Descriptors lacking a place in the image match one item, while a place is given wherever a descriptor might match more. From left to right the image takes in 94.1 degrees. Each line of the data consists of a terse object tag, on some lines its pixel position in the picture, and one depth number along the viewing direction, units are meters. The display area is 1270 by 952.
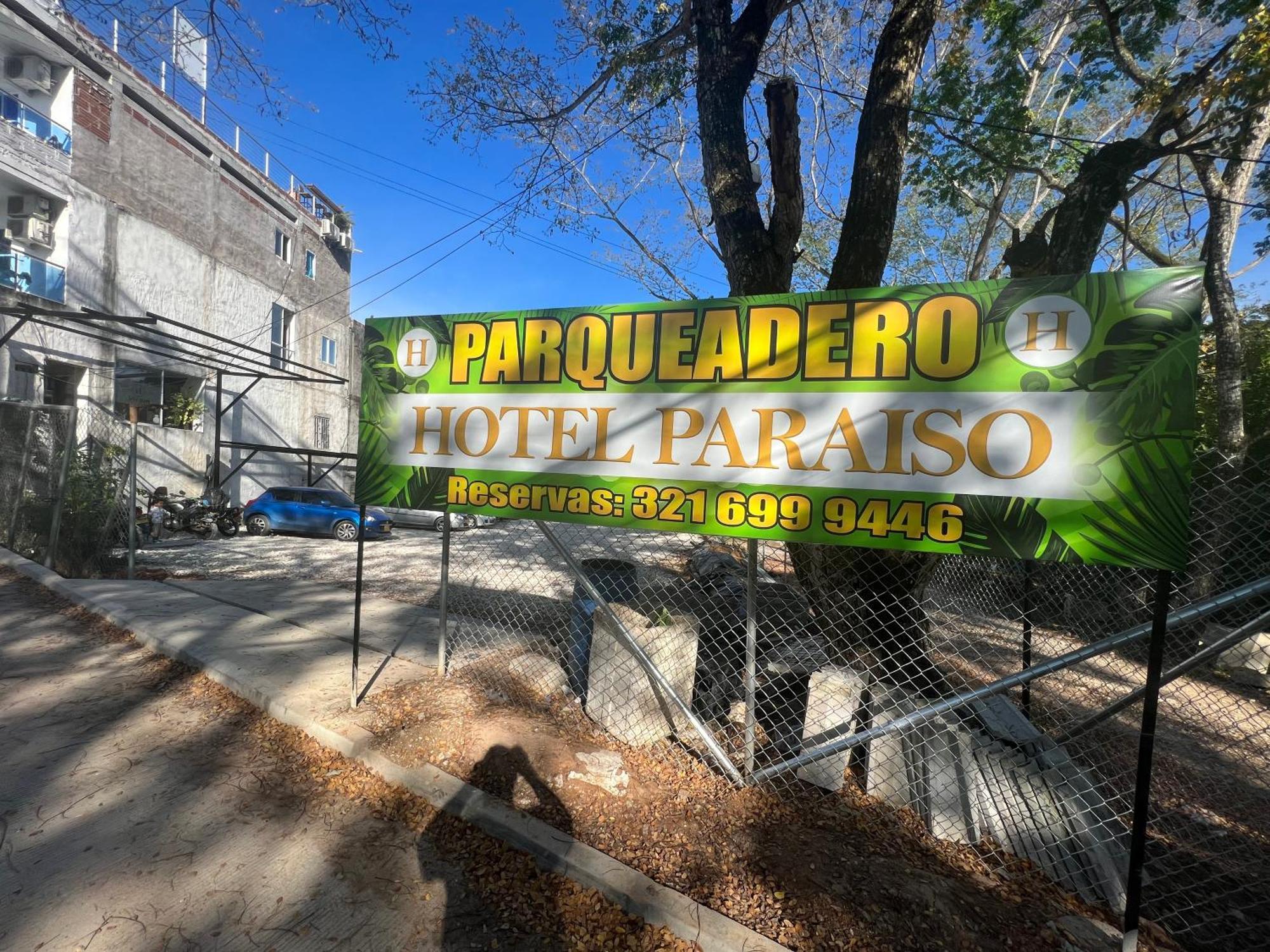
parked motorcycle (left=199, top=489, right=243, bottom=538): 13.66
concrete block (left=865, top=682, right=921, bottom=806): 3.08
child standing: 11.78
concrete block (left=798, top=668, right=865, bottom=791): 3.15
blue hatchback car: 14.31
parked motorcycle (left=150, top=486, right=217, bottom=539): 13.27
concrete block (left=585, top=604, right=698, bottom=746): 3.56
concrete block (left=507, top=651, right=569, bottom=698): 4.17
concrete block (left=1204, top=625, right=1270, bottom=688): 6.28
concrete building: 12.83
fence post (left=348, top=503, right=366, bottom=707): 3.81
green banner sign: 2.24
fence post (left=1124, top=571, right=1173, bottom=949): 2.15
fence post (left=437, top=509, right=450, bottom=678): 4.22
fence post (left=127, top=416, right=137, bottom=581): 7.00
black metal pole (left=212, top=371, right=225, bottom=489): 15.98
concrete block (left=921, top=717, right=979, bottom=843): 2.86
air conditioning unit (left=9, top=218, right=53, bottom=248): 13.19
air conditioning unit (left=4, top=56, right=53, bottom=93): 13.44
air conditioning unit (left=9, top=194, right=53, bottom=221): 13.20
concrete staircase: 2.72
